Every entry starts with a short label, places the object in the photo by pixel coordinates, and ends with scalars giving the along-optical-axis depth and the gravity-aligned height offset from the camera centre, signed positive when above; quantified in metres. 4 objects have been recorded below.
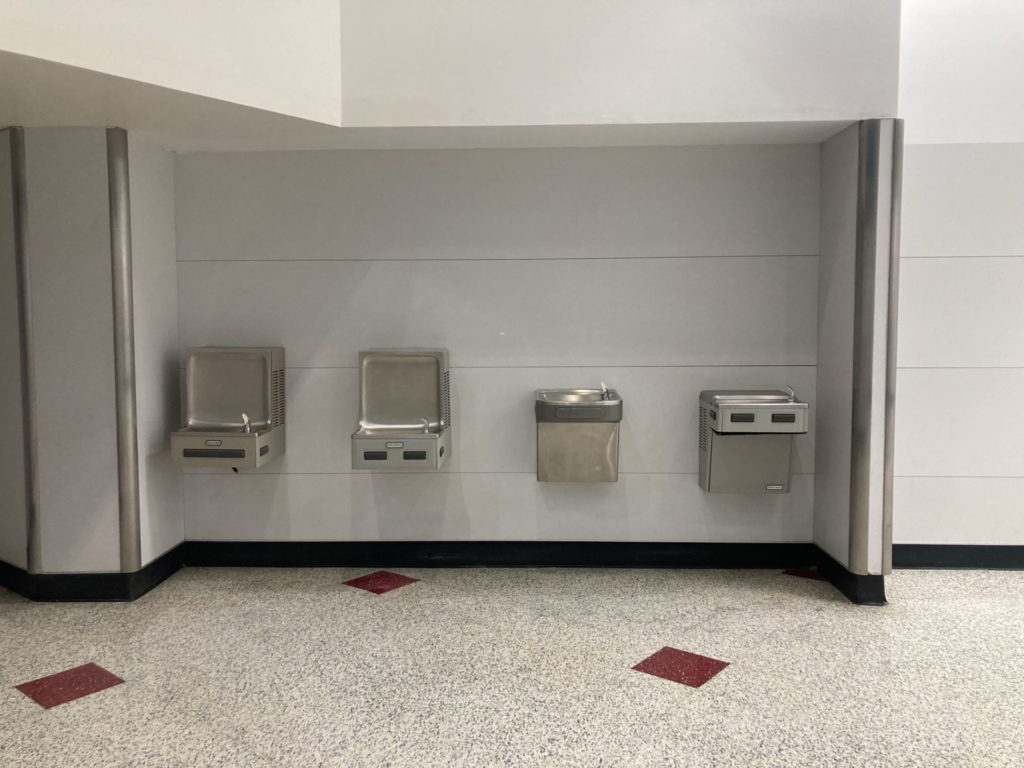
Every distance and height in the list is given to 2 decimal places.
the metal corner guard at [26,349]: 3.22 -0.03
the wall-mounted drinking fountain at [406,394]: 3.58 -0.23
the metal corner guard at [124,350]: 3.24 -0.03
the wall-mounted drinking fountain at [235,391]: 3.57 -0.22
